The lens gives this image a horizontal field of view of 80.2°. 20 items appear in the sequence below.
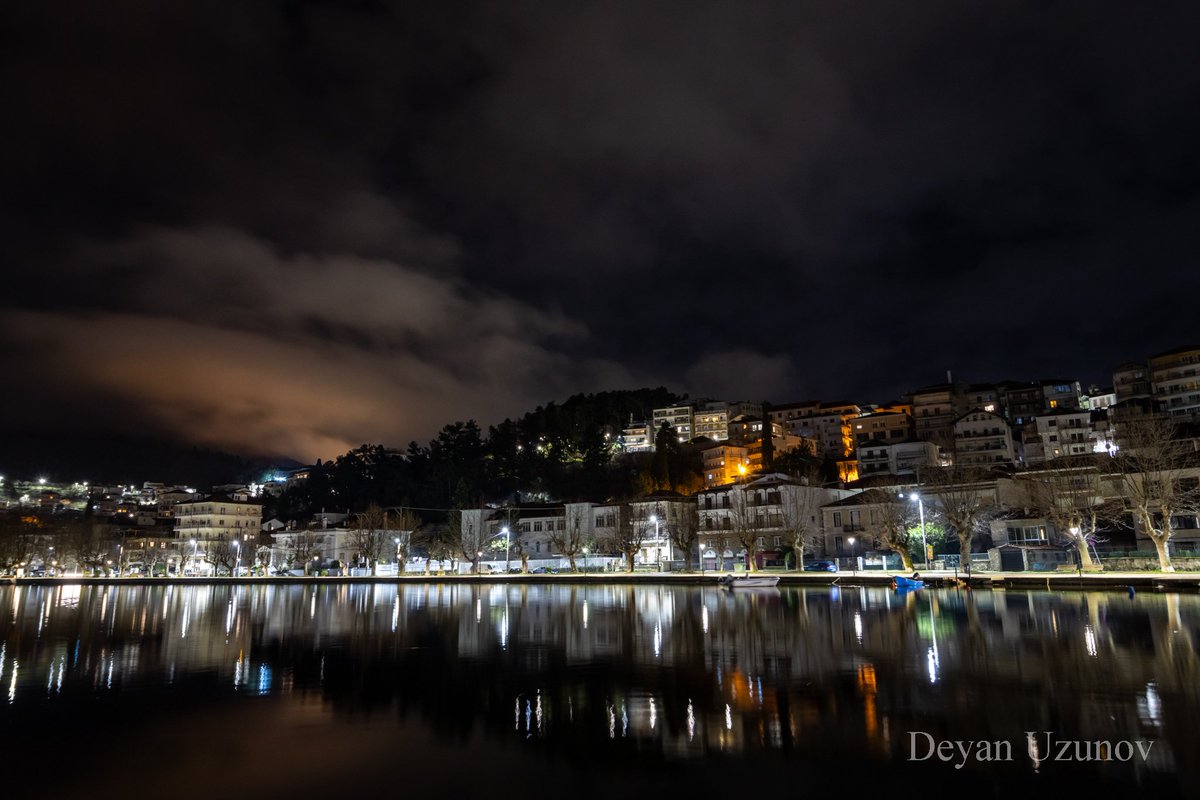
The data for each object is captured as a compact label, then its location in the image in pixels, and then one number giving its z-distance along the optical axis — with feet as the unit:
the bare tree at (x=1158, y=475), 149.59
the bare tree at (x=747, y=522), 217.36
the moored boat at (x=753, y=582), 176.14
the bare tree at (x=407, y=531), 306.35
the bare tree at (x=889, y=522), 183.73
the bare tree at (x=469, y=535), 294.25
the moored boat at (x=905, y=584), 149.18
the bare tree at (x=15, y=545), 325.21
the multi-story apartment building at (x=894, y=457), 311.27
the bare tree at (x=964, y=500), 173.06
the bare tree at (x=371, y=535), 307.17
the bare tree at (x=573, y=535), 276.00
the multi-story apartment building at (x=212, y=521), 433.48
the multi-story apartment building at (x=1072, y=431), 315.78
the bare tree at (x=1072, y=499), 159.94
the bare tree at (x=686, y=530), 249.14
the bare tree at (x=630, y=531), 248.73
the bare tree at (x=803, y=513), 233.55
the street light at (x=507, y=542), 289.12
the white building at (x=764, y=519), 239.09
